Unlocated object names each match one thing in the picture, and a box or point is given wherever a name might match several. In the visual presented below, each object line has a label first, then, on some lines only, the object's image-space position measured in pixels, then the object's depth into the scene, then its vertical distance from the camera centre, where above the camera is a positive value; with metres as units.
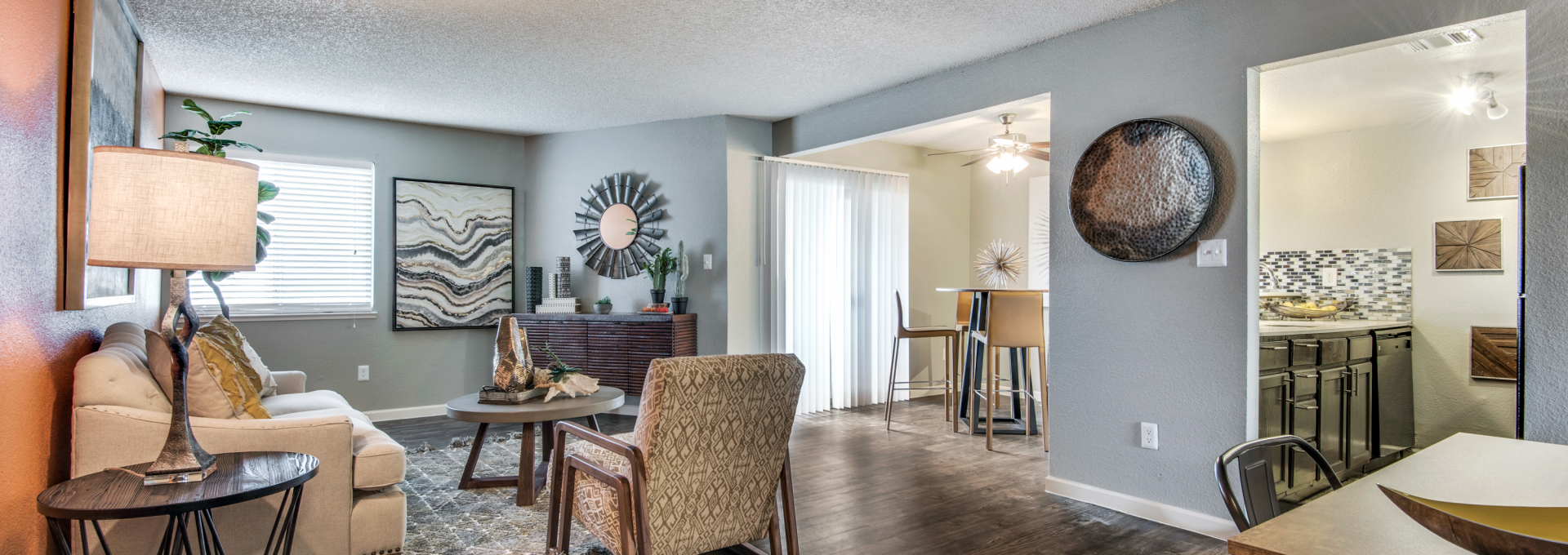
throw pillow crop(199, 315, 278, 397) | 2.99 -0.32
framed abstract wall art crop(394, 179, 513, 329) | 5.43 +0.17
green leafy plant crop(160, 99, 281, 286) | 2.42 +0.50
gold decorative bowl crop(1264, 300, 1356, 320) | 4.20 -0.15
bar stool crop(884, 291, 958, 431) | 5.09 -0.48
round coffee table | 3.00 -0.54
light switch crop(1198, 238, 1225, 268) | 2.88 +0.11
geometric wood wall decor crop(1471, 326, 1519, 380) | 4.04 -0.36
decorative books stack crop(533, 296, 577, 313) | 5.52 -0.20
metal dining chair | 1.29 -0.35
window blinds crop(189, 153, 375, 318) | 4.95 +0.19
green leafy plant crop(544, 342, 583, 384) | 3.35 -0.41
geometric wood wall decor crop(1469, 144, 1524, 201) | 4.07 +0.62
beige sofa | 1.97 -0.49
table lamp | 1.61 +0.12
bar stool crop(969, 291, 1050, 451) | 4.38 -0.23
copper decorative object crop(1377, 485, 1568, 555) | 0.72 -0.25
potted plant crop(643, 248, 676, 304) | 5.27 +0.07
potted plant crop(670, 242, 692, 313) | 5.25 -0.02
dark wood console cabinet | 5.09 -0.42
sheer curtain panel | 5.42 +0.06
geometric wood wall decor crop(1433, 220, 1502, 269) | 4.12 +0.23
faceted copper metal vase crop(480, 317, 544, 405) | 3.22 -0.41
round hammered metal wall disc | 2.91 +0.37
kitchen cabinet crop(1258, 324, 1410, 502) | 3.15 -0.52
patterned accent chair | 2.04 -0.53
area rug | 2.70 -0.94
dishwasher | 3.94 -0.59
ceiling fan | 4.93 +0.86
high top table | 4.65 -0.58
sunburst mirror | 5.54 +0.38
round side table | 1.50 -0.45
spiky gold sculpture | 6.08 +0.15
